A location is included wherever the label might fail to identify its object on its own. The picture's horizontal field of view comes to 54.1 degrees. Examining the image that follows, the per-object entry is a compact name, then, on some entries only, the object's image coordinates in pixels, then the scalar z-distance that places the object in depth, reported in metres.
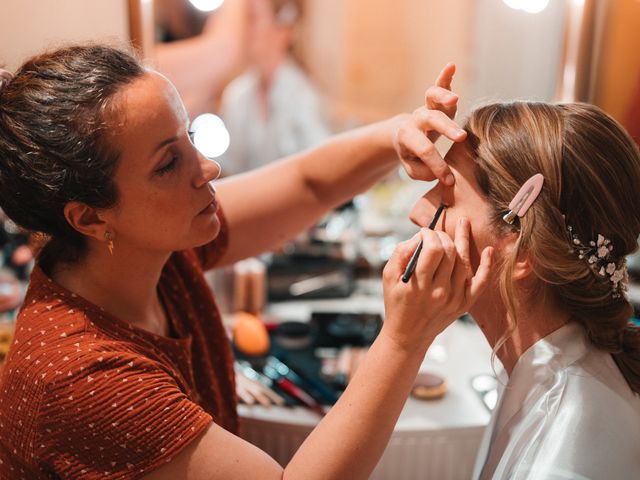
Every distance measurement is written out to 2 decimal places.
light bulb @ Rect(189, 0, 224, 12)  2.30
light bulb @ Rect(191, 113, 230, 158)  2.40
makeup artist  0.88
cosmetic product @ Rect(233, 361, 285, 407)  1.41
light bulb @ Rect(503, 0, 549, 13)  2.04
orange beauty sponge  1.60
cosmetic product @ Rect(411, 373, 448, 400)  1.41
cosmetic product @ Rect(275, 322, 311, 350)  1.65
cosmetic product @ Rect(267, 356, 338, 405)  1.40
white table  1.33
